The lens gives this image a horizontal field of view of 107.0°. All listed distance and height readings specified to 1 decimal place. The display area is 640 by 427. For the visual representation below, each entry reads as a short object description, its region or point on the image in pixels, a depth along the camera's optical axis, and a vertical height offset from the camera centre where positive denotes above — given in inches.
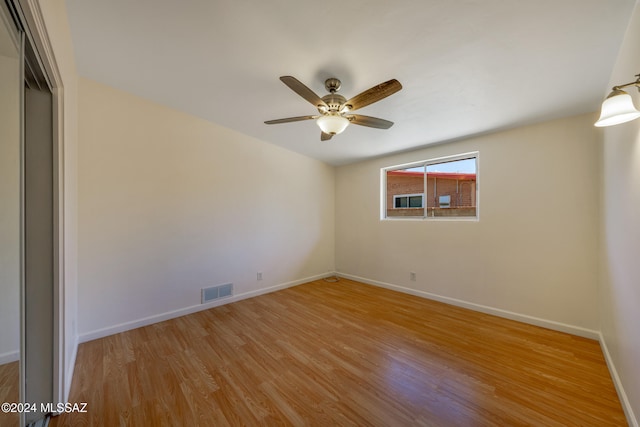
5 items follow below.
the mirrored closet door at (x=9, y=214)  36.4 -0.2
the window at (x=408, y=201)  150.2 +7.7
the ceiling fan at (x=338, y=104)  66.5 +34.7
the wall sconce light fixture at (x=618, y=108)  46.4 +20.8
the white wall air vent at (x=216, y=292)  126.0 -43.8
